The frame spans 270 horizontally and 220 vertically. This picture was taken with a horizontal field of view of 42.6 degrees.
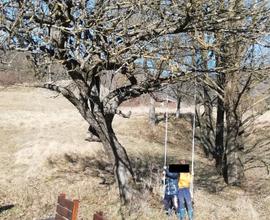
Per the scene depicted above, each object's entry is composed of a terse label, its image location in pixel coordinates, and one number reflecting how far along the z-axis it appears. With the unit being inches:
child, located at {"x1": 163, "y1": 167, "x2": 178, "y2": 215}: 358.8
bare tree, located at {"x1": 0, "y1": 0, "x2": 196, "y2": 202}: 267.8
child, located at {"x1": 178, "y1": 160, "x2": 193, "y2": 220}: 349.1
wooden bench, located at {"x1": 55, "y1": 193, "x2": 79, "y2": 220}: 183.0
